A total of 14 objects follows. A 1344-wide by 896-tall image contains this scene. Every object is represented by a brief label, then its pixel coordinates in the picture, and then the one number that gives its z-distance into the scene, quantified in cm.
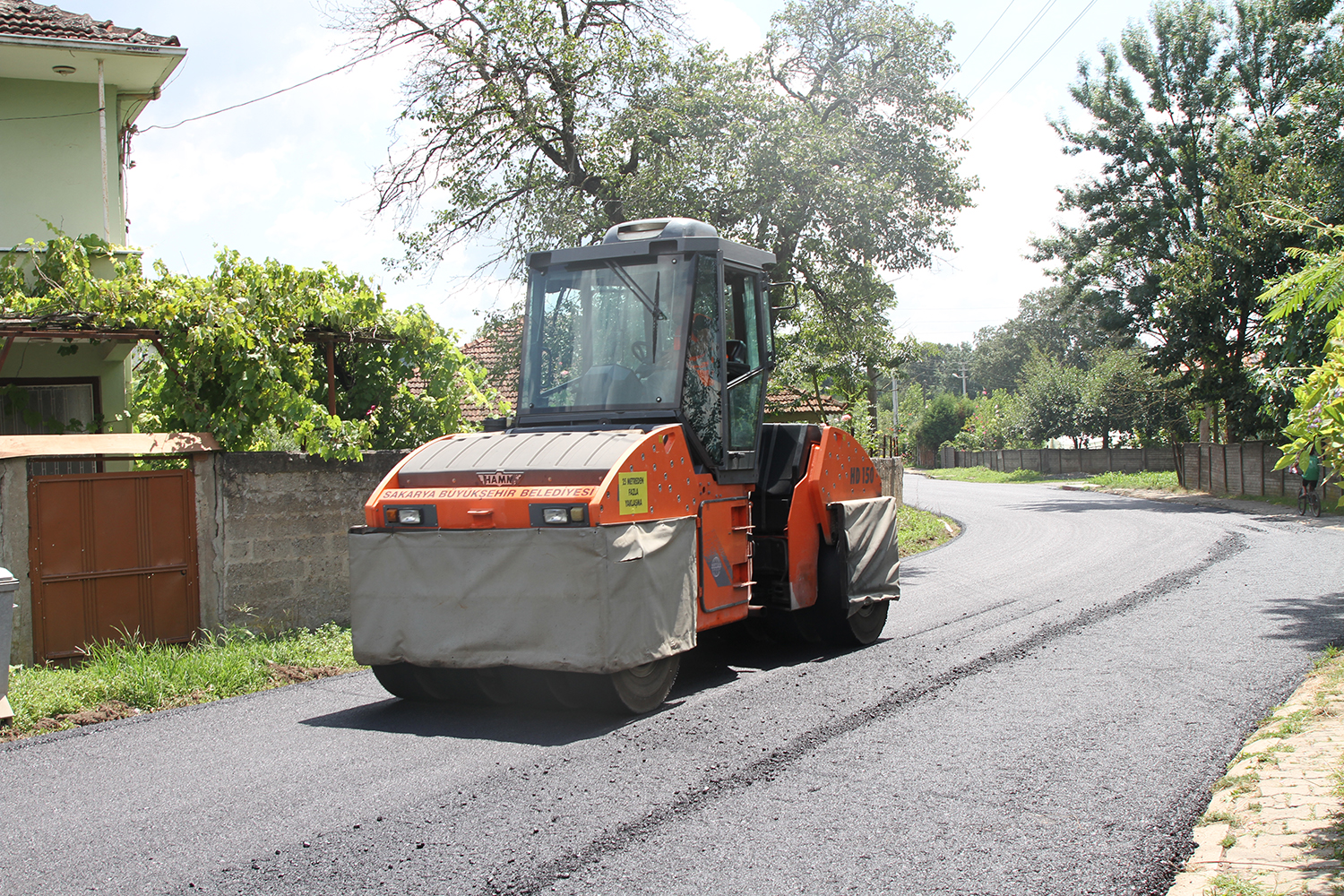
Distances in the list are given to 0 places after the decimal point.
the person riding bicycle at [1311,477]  2034
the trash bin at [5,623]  681
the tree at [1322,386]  394
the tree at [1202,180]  2716
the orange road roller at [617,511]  630
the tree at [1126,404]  4116
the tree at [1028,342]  8888
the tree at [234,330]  948
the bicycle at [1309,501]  2108
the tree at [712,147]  1529
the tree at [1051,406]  5428
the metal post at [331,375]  1106
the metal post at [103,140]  1291
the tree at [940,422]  7225
